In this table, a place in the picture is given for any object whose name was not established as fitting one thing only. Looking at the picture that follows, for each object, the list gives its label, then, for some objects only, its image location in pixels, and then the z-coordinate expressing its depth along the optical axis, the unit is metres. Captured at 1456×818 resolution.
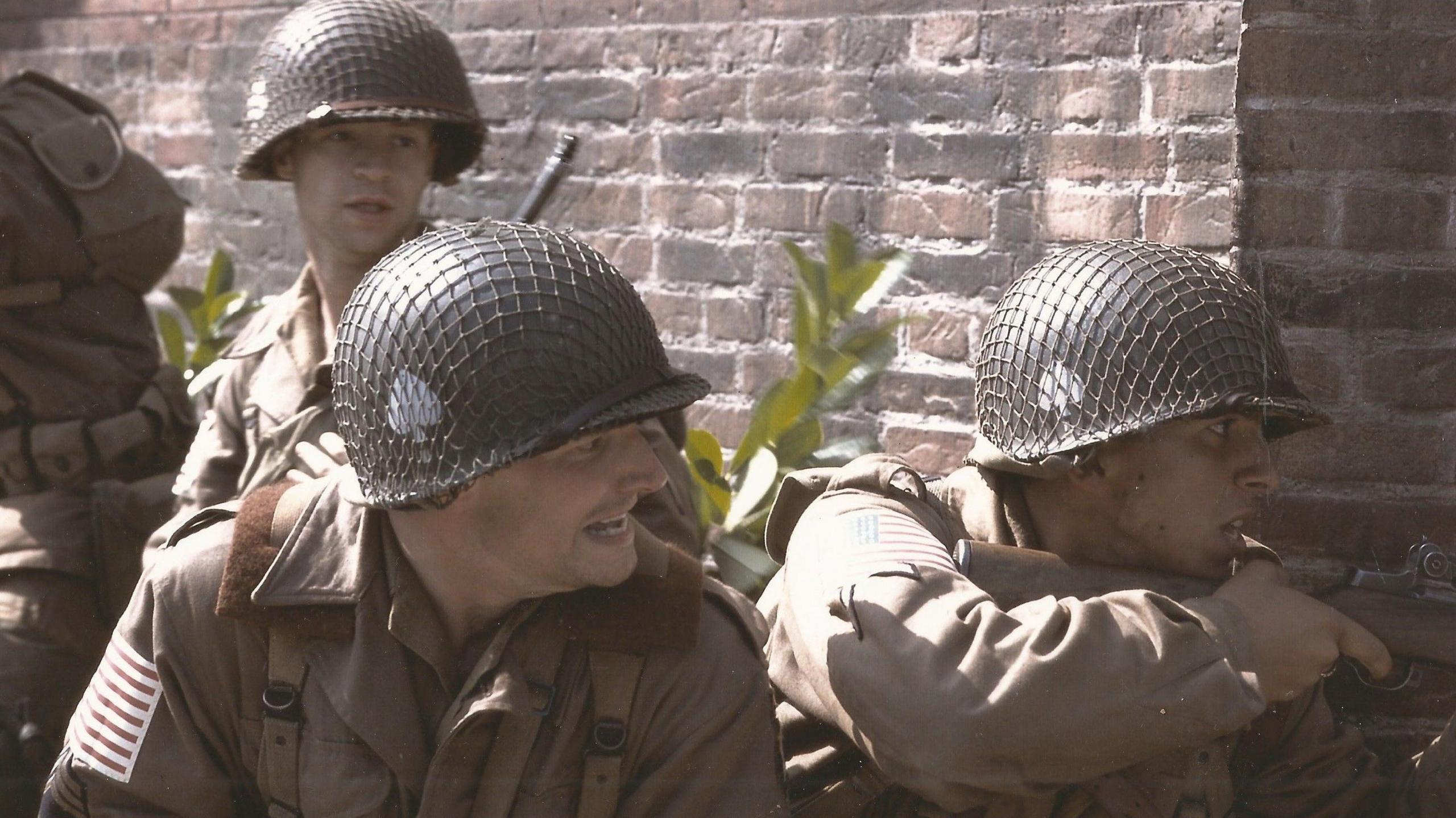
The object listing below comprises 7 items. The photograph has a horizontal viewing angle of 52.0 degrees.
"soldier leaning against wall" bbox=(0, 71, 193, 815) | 3.84
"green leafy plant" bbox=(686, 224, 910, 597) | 3.60
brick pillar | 2.91
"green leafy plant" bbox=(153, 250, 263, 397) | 4.80
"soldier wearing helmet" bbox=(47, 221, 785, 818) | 2.31
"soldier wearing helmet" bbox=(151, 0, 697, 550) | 3.69
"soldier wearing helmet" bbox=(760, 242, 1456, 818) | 2.28
